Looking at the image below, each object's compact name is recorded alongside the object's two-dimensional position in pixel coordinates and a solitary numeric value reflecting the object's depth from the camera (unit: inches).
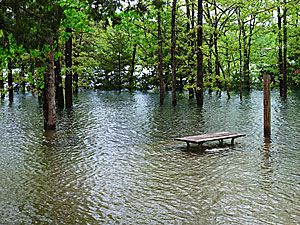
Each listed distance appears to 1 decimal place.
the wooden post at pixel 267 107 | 547.5
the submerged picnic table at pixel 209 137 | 476.0
